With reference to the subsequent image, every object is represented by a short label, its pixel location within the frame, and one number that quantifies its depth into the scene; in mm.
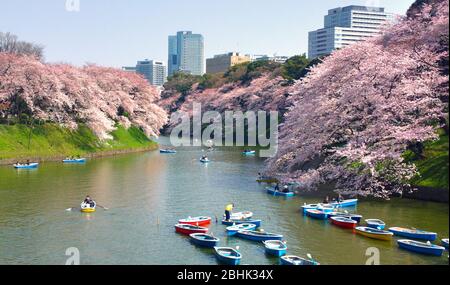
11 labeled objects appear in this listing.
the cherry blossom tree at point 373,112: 36062
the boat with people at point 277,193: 40156
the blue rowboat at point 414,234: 26875
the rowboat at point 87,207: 33906
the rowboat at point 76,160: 60844
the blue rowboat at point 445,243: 25292
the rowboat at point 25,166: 53512
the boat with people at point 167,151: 80750
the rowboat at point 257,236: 26969
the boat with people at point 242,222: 30422
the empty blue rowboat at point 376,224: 29156
